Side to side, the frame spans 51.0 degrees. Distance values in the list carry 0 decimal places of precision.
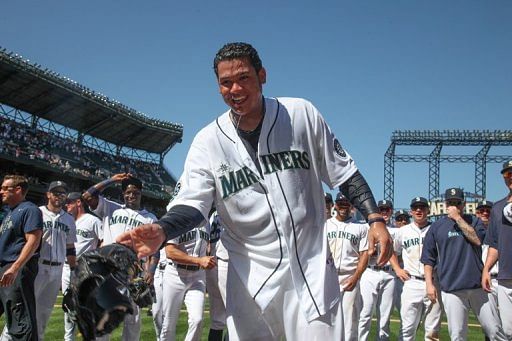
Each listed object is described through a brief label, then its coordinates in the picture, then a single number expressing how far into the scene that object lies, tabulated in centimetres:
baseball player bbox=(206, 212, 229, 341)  736
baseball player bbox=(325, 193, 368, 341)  784
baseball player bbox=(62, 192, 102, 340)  948
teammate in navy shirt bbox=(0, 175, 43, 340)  622
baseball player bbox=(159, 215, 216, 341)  662
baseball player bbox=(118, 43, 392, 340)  271
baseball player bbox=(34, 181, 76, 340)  769
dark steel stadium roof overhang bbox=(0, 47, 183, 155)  3422
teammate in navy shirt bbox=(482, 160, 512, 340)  595
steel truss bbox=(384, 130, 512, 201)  4553
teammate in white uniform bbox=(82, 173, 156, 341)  740
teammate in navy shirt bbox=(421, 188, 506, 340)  694
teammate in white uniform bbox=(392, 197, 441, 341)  776
